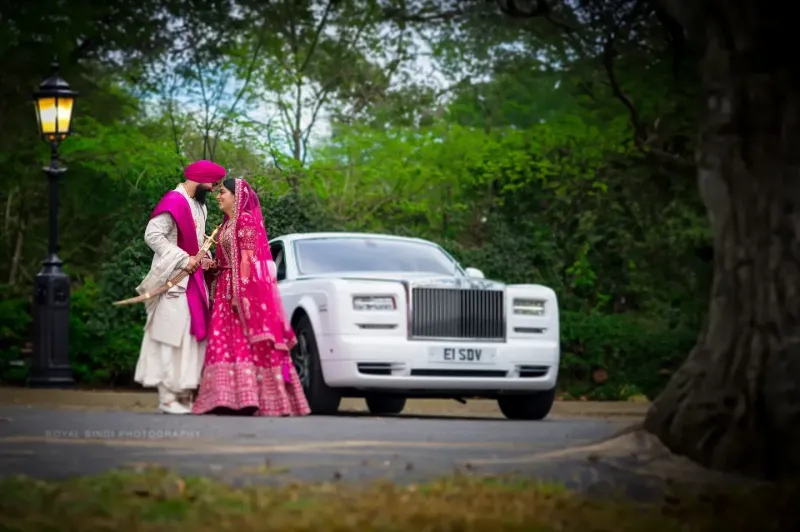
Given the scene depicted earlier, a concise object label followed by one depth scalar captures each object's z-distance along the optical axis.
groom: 13.33
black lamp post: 21.19
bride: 13.77
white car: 14.91
